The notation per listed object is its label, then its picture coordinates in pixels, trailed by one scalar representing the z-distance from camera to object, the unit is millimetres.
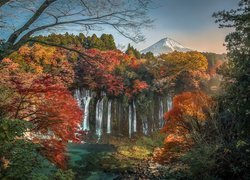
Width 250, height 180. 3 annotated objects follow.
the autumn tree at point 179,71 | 31984
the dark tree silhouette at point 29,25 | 5694
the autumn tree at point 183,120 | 12422
